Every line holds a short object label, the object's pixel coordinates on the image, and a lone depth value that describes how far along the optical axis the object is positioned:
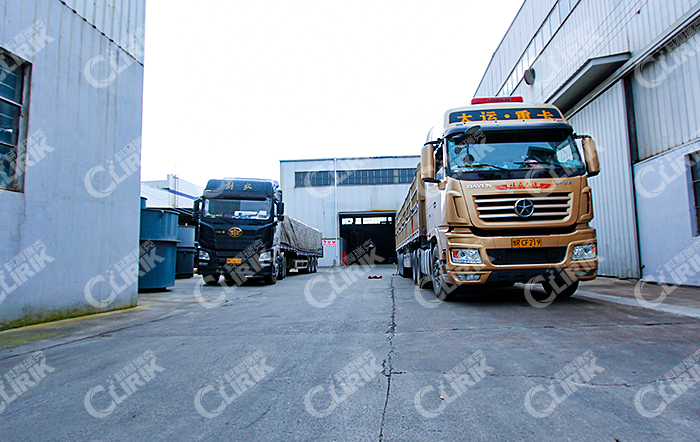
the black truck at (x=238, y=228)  12.43
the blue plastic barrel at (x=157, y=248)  10.29
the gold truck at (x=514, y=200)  5.82
